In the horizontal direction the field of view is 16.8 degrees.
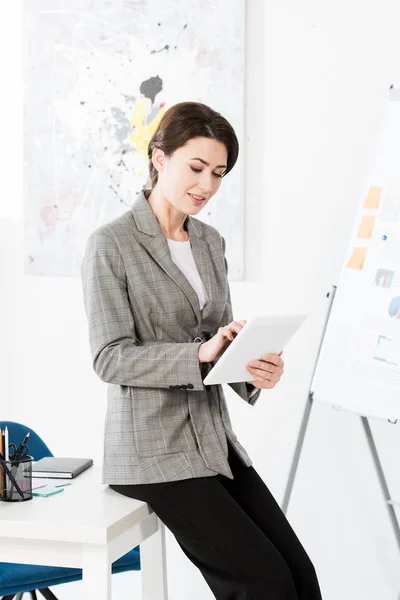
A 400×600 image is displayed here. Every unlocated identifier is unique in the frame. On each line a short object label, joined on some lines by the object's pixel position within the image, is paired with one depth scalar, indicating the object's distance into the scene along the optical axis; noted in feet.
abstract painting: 14.53
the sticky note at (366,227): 12.88
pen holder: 10.01
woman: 9.90
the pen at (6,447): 10.18
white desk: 9.50
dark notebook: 10.86
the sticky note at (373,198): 12.91
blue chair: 11.13
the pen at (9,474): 9.99
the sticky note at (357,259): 12.88
